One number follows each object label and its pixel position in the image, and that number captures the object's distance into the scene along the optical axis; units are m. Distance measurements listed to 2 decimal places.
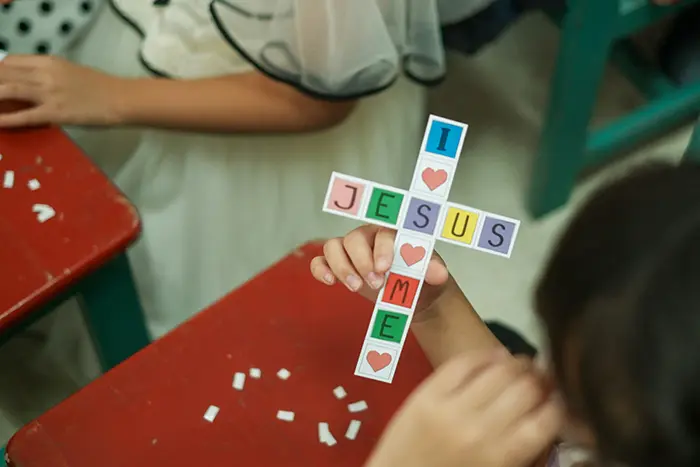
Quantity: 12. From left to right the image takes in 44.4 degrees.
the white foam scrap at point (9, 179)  0.75
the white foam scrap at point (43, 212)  0.73
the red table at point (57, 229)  0.70
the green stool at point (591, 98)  1.18
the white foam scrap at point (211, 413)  0.66
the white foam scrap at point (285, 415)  0.66
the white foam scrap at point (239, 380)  0.67
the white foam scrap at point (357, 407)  0.67
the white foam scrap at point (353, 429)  0.65
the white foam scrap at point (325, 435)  0.65
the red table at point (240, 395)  0.64
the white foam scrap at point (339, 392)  0.67
